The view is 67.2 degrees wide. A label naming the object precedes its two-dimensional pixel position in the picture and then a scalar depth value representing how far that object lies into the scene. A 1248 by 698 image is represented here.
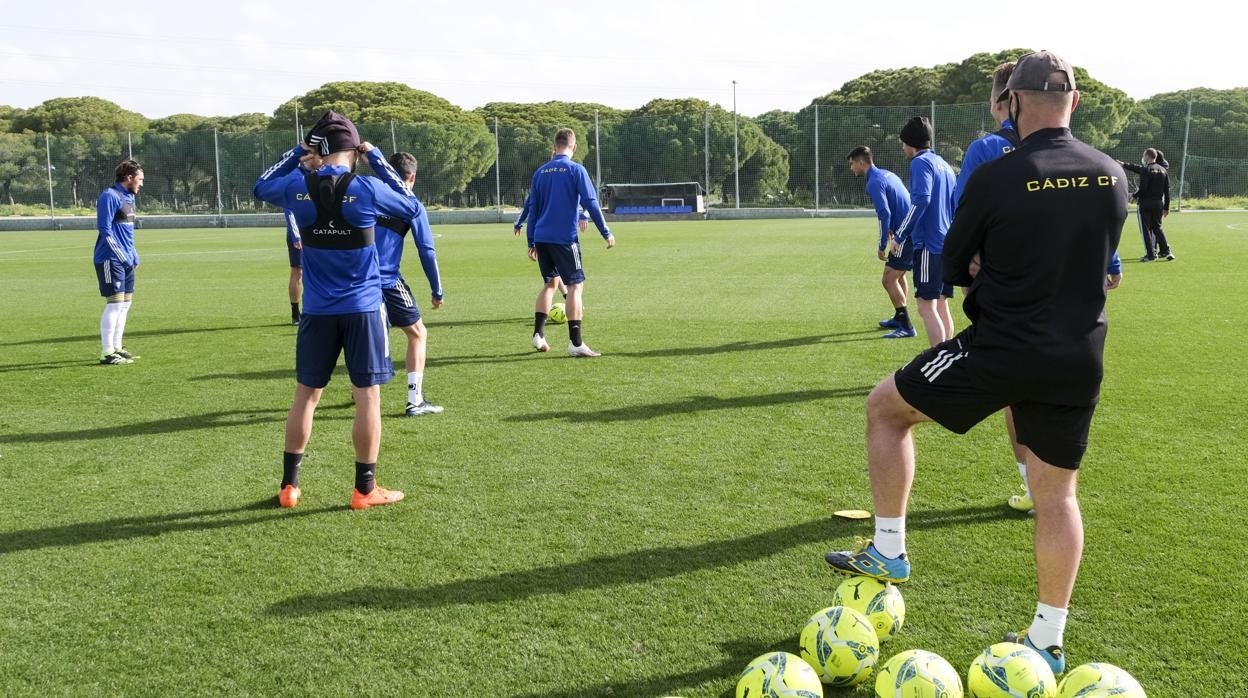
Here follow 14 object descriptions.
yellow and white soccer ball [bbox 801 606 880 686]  3.31
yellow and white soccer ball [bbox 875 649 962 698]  3.02
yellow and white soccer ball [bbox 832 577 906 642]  3.58
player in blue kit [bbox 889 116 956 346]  7.94
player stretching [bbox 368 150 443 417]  7.45
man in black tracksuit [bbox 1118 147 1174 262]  18.66
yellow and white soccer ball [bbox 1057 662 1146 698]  2.90
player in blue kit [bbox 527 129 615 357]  9.94
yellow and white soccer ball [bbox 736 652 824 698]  3.02
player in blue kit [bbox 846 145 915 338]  10.30
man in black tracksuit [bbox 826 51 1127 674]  3.17
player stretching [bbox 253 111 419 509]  4.99
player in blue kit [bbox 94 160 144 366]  9.99
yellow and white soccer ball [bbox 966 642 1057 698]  3.04
